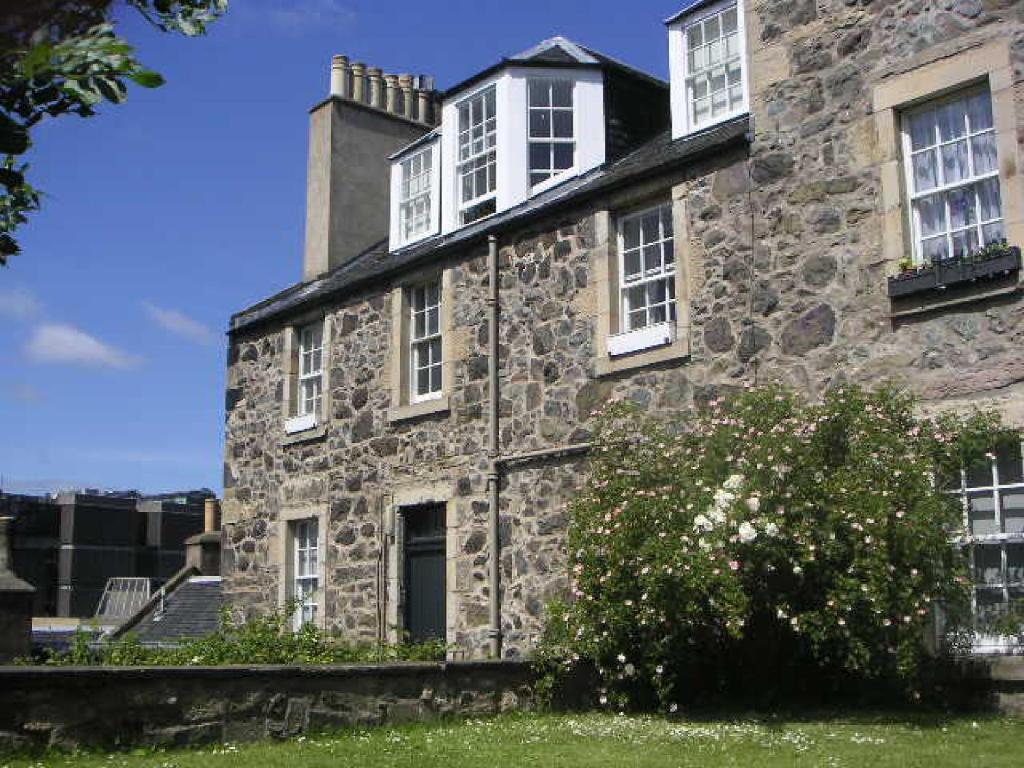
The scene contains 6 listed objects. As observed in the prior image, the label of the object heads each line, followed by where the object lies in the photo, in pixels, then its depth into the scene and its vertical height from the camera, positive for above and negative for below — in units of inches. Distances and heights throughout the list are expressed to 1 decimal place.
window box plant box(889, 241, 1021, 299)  386.3 +109.7
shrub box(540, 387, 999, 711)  361.7 +18.4
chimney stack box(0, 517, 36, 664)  650.8 +3.3
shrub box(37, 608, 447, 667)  443.8 -11.9
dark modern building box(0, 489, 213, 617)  1881.2 +127.1
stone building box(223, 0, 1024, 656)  410.9 +138.4
